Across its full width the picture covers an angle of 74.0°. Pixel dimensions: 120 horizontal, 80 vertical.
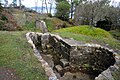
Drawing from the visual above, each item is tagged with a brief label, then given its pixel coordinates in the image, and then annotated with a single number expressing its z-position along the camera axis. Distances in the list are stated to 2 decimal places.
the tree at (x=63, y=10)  15.35
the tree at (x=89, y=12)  11.55
